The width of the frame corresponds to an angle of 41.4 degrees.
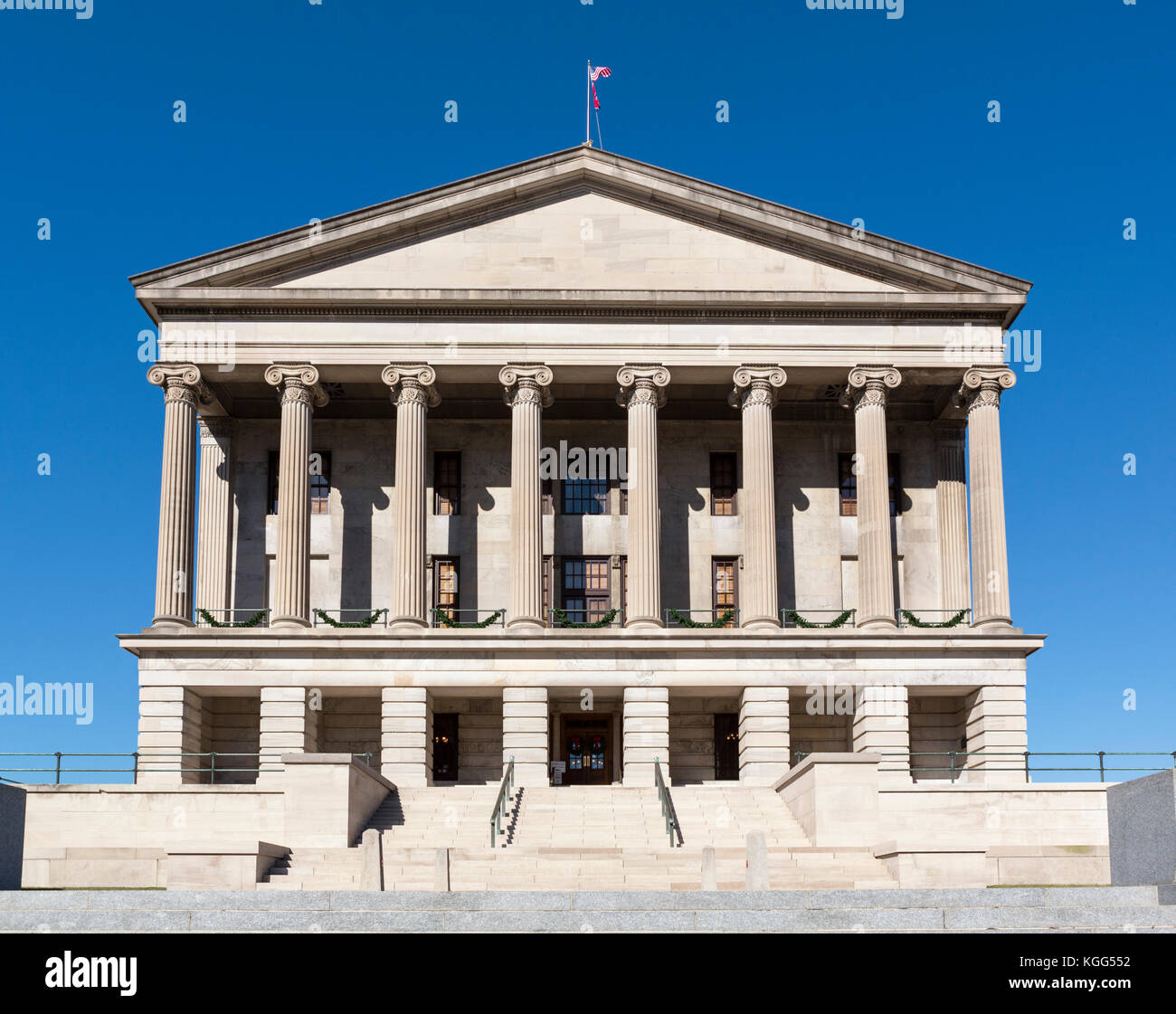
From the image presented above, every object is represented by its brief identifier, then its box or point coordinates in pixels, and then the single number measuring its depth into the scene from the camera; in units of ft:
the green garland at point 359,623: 161.68
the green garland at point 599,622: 161.17
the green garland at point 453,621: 160.56
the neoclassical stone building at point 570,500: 155.33
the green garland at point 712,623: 163.73
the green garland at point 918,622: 163.12
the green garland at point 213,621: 160.66
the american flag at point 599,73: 171.63
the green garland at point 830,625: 162.71
